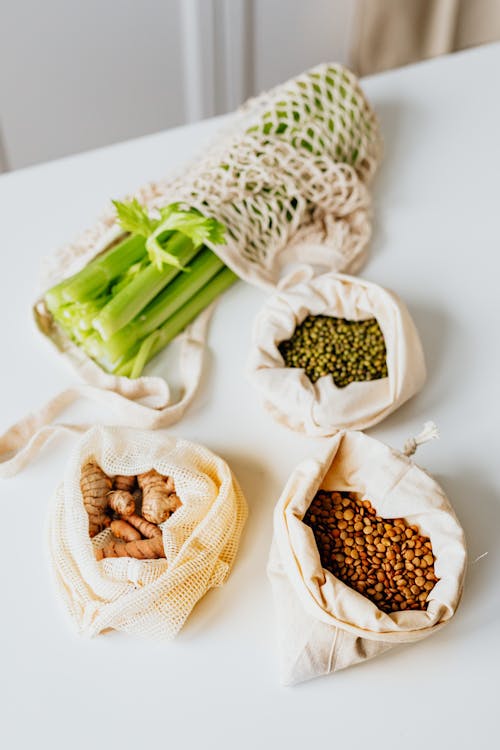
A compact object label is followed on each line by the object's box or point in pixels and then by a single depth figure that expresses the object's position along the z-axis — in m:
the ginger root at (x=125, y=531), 0.90
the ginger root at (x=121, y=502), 0.91
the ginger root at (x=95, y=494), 0.91
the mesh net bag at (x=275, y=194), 1.12
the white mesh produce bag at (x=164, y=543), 0.85
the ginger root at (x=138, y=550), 0.88
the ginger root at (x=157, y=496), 0.90
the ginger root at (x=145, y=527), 0.90
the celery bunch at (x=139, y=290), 1.08
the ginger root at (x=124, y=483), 0.94
